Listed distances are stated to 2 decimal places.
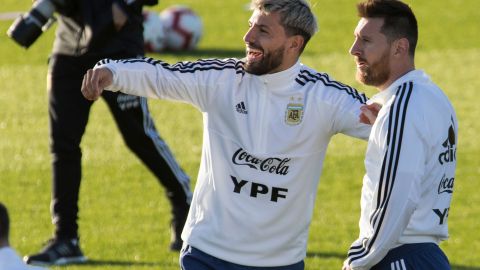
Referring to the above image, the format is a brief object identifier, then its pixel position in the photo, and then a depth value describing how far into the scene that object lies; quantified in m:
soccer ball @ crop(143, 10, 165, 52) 41.66
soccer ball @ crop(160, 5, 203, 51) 42.19
